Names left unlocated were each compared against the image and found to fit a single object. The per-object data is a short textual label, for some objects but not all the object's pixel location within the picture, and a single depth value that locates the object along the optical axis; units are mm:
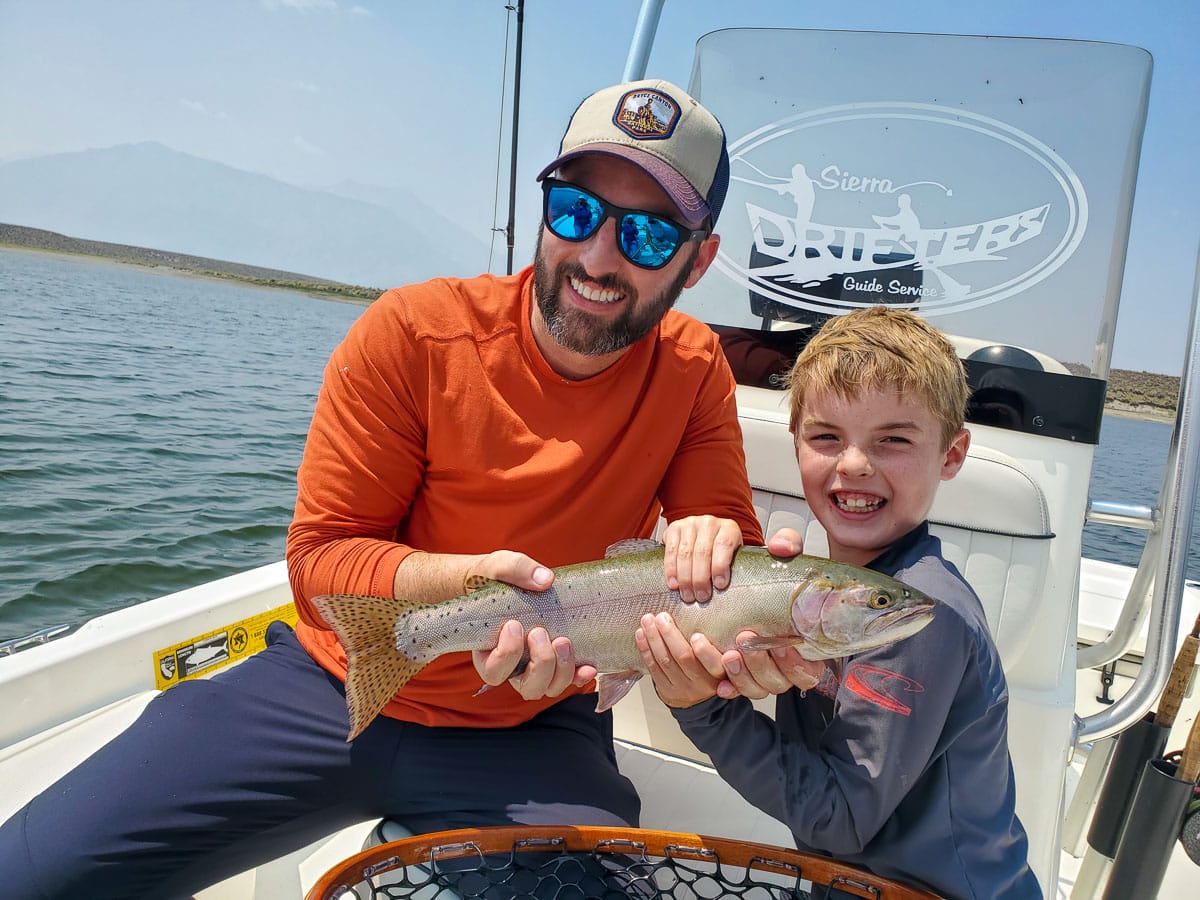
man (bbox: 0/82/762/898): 751
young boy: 640
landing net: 603
